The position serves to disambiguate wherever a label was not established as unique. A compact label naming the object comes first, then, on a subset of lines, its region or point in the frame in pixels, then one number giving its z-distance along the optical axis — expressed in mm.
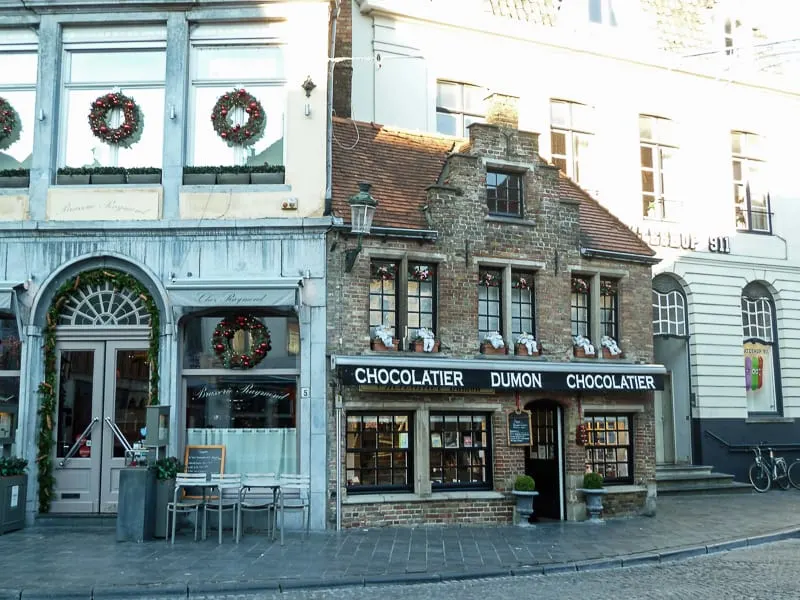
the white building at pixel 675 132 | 21594
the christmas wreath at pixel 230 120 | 15547
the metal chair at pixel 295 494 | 13711
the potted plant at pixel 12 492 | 13805
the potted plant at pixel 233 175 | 15453
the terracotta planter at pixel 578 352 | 17000
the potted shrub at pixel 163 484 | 13586
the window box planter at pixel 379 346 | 15320
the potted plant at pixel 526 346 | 16391
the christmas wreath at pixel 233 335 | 14961
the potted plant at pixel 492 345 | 16172
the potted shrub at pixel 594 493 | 16172
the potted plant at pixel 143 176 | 15430
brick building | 15125
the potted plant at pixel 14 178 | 15508
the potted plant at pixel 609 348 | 17266
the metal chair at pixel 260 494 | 13633
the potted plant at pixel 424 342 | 15594
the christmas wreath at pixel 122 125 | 15492
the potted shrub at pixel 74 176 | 15469
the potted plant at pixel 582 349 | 17000
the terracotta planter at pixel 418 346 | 15578
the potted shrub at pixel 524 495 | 15539
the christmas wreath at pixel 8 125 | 15636
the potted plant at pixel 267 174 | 15508
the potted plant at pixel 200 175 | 15453
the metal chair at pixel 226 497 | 13398
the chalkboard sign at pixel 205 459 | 14742
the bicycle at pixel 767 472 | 22312
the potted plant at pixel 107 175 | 15430
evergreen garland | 14695
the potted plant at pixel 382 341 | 15328
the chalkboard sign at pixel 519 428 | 16047
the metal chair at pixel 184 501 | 13234
